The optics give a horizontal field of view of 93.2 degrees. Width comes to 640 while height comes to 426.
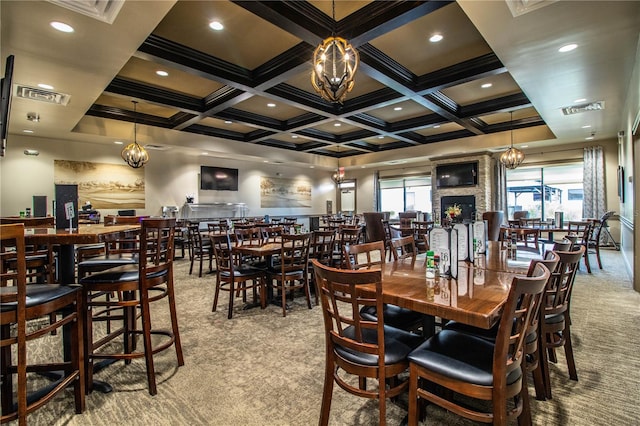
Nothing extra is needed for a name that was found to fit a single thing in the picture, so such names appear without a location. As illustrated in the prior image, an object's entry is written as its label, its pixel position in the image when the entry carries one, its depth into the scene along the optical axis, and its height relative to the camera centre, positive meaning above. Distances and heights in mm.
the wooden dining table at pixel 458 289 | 1303 -438
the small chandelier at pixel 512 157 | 7367 +1228
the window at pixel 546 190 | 8805 +501
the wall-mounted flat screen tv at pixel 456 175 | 9594 +1106
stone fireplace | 9430 +528
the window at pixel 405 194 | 11844 +615
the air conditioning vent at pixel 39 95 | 4141 +1762
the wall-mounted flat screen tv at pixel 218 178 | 9477 +1128
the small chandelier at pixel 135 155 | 6454 +1291
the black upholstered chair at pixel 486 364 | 1213 -708
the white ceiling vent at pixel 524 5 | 2553 +1733
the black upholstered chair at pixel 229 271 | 3496 -707
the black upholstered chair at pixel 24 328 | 1484 -608
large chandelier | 2895 +1418
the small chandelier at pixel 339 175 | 10414 +1234
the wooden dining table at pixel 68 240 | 1733 -141
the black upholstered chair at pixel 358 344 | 1357 -699
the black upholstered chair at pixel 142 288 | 2037 -499
